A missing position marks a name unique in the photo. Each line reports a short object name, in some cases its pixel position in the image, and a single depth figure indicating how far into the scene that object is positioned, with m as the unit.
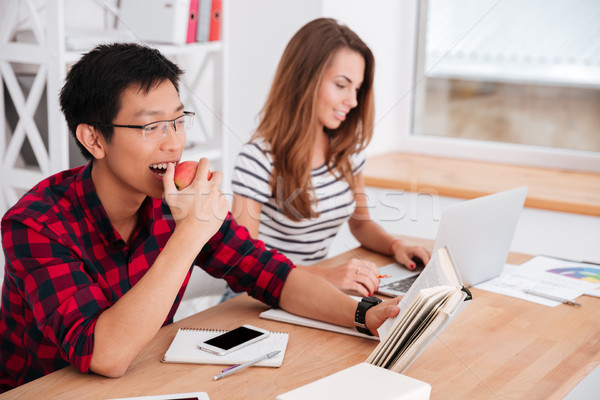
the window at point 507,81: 2.75
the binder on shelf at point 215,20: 2.52
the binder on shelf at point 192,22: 2.42
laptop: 1.40
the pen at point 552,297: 1.44
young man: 1.05
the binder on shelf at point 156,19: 2.34
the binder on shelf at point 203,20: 2.47
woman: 1.82
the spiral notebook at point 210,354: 1.09
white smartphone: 1.13
